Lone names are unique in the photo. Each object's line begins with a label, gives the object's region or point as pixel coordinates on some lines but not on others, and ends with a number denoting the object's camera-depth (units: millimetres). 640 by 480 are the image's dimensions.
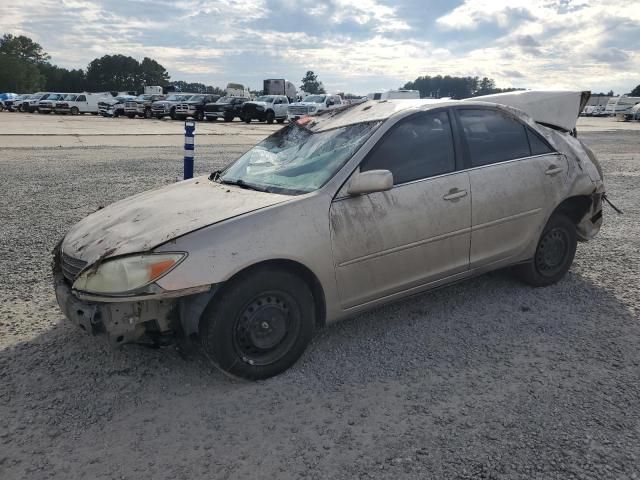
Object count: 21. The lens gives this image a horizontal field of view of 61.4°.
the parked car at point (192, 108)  35875
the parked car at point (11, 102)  46562
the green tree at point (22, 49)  107188
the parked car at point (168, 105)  36562
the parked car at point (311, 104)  32125
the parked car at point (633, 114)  42781
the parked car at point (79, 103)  42156
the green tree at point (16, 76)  90625
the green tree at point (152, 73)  123375
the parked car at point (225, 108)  34534
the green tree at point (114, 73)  118438
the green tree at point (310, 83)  119600
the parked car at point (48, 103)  41812
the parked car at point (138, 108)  39094
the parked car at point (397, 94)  33844
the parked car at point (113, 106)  40312
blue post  6699
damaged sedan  2934
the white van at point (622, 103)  51281
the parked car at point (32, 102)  43147
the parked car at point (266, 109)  33219
